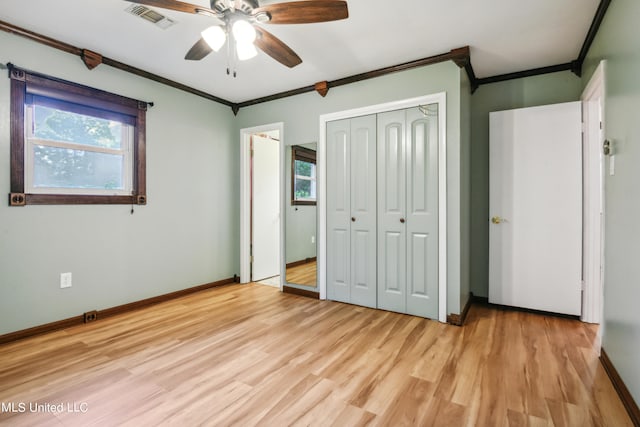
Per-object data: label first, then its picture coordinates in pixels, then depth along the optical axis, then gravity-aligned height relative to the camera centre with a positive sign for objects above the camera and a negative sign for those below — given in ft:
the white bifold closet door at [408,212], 9.67 +0.04
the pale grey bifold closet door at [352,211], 10.78 +0.08
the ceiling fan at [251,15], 5.57 +3.78
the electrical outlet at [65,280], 8.93 -1.97
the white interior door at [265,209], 14.38 +0.20
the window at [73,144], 8.18 +2.06
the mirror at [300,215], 12.24 -0.08
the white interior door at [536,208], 9.70 +0.19
